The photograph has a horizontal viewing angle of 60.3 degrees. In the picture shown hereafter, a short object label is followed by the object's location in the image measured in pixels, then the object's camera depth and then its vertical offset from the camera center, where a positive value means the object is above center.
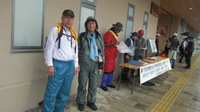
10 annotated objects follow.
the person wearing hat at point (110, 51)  3.72 -0.15
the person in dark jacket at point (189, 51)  7.65 -0.09
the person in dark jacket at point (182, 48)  9.68 -0.01
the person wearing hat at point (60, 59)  2.15 -0.22
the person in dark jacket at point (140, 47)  4.67 -0.02
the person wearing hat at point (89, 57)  2.72 -0.22
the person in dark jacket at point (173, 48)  7.20 +0.00
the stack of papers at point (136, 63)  3.97 -0.40
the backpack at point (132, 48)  4.52 -0.07
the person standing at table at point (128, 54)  4.49 -0.24
